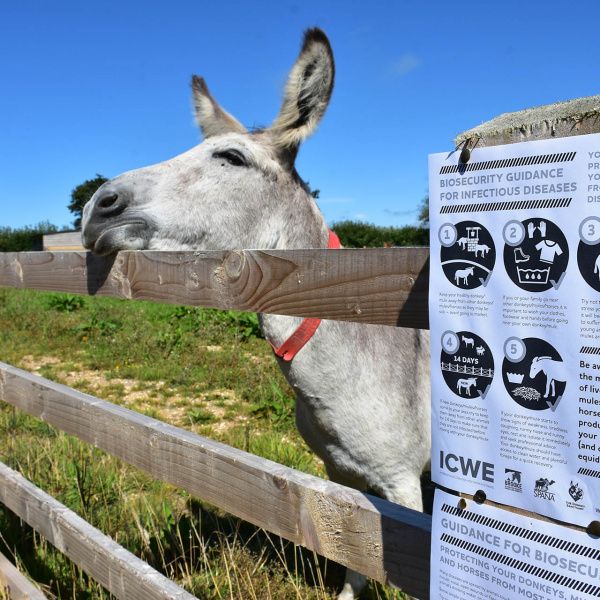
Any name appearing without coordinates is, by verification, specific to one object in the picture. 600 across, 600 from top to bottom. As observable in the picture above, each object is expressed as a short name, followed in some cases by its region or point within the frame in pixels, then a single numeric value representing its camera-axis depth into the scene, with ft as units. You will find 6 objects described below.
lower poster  2.56
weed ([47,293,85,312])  37.96
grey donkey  7.27
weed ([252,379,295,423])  17.04
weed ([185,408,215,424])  17.60
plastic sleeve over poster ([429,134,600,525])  2.46
